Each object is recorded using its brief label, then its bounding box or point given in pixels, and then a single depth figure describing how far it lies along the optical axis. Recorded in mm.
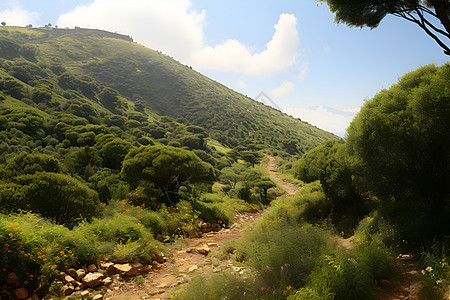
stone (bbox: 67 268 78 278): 5097
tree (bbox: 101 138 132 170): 27952
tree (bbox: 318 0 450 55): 5852
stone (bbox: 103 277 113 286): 5305
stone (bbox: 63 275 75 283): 4844
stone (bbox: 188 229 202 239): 10112
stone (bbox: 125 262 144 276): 5952
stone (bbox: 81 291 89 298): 4737
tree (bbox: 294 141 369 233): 10586
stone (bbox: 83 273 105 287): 5094
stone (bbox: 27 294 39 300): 4259
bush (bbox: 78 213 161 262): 6410
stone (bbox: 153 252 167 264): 7137
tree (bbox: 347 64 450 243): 6090
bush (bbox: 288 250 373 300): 3947
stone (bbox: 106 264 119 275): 5711
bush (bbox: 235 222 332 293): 4715
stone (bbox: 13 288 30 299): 4133
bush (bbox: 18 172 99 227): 7590
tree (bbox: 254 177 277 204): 22078
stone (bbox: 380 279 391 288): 5027
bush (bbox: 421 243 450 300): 4133
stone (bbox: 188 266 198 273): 6471
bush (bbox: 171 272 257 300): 4305
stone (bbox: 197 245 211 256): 8163
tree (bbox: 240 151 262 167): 50991
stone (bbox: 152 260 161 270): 6742
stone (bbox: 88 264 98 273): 5535
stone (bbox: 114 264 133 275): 5824
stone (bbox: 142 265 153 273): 6366
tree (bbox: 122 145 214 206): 12883
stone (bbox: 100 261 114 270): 5836
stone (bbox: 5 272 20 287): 4203
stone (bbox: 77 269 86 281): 5141
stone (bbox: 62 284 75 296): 4641
